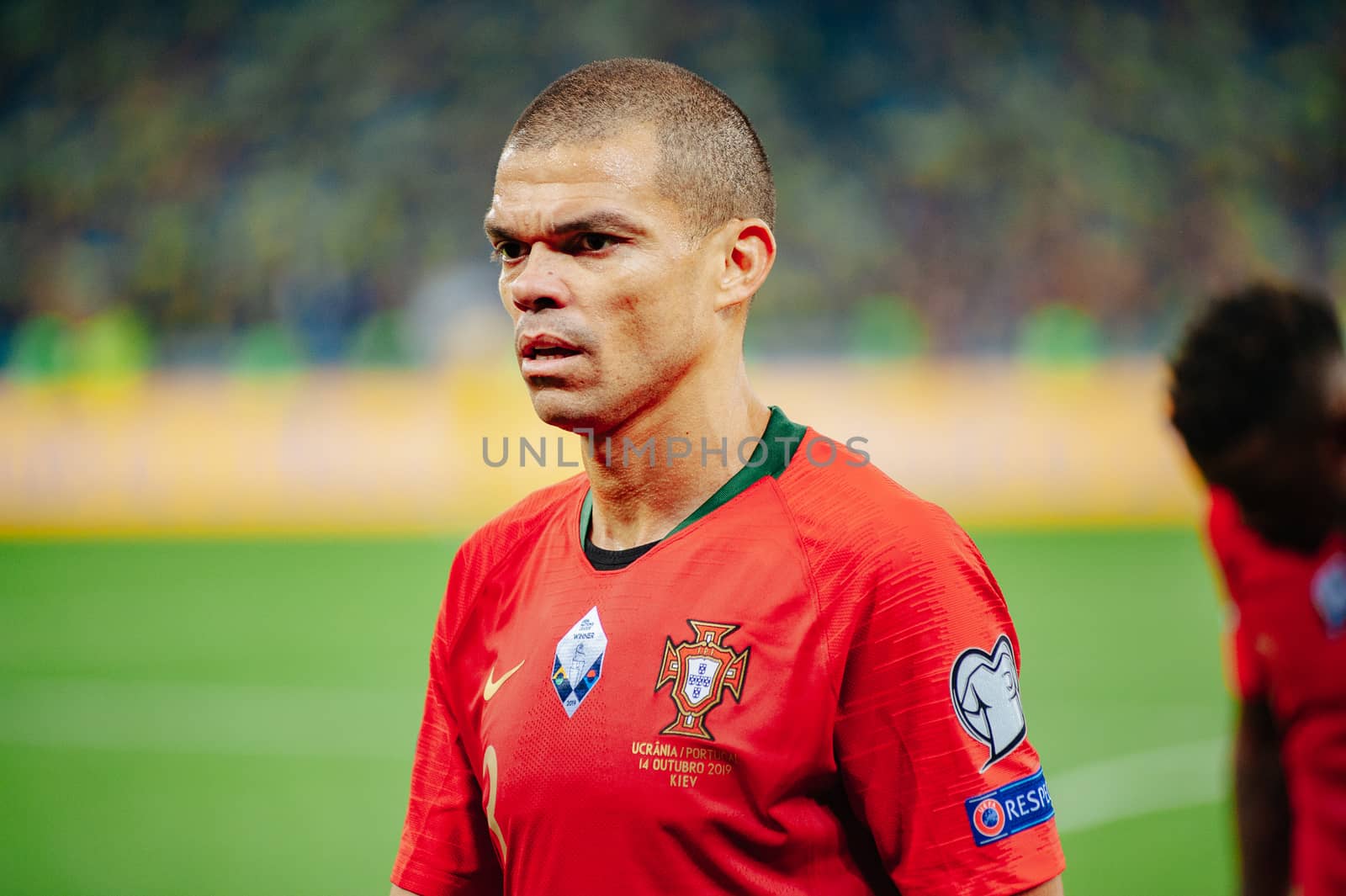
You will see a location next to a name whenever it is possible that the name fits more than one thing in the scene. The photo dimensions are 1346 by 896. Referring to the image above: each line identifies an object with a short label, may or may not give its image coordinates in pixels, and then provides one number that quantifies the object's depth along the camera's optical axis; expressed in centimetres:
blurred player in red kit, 506
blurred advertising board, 2998
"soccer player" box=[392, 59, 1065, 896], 352
